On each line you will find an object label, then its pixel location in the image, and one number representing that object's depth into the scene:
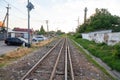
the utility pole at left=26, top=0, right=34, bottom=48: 15.27
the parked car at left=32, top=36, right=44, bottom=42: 27.34
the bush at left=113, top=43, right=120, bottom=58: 7.46
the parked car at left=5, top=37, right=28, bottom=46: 16.64
